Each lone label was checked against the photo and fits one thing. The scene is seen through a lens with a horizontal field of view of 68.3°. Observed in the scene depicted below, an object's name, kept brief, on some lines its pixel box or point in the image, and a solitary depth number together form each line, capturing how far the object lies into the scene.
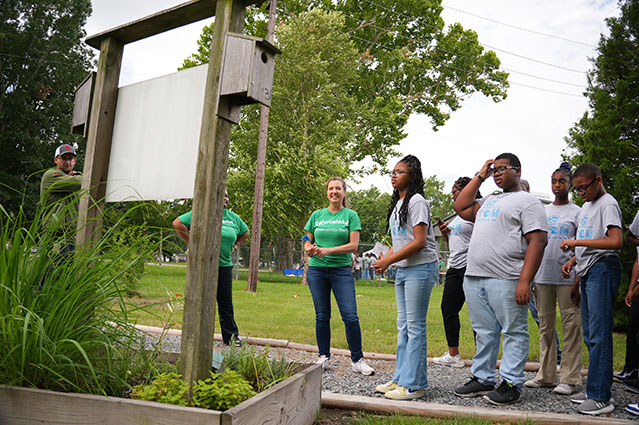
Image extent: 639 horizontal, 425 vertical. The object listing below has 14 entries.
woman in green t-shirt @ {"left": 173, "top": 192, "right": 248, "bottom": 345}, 5.46
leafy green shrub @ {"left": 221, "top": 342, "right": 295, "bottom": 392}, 3.01
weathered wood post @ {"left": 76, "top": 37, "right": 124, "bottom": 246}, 3.35
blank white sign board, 2.99
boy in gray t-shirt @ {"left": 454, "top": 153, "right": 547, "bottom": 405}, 3.74
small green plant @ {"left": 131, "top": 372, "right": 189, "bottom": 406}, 2.38
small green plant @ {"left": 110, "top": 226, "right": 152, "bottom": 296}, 2.63
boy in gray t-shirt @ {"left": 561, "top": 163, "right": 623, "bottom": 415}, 3.67
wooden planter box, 2.20
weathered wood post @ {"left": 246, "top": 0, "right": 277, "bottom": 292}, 15.62
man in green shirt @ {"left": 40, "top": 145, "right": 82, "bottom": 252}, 4.69
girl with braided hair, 3.92
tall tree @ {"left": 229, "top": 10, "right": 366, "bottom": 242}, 20.22
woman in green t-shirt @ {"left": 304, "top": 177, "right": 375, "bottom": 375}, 4.74
